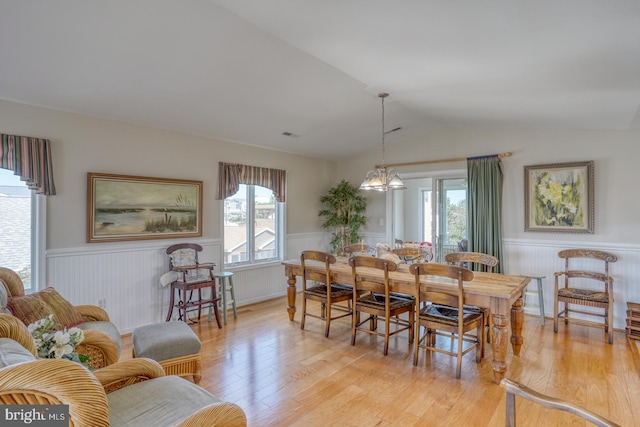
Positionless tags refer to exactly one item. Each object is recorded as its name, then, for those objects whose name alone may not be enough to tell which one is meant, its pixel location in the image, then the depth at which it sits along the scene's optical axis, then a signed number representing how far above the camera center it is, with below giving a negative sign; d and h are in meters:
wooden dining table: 2.77 -0.69
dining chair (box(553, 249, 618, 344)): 3.73 -0.92
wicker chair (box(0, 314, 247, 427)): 1.05 -0.81
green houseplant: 6.26 +0.06
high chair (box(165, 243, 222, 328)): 4.06 -0.77
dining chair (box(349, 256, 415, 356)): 3.30 -0.90
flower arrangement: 1.60 -0.61
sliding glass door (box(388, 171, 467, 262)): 5.39 +0.03
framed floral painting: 4.32 +0.23
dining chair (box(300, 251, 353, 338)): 3.81 -0.89
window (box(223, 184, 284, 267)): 5.10 -0.16
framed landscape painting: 3.70 +0.12
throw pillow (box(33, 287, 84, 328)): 2.62 -0.73
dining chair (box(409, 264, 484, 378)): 2.83 -0.92
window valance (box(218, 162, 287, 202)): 4.84 +0.60
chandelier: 3.70 +0.36
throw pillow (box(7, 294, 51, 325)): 2.44 -0.67
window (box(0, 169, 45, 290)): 3.22 -0.08
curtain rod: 4.85 +0.89
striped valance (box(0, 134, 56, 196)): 3.09 +0.56
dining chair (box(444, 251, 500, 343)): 3.52 -0.50
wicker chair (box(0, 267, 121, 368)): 2.23 -0.86
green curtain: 4.87 +0.14
